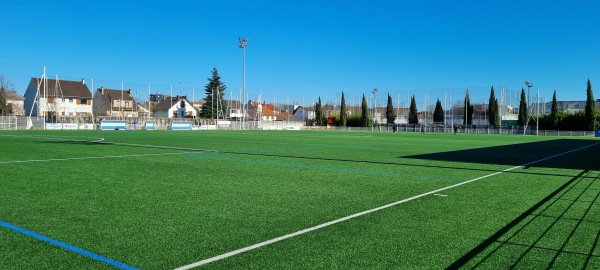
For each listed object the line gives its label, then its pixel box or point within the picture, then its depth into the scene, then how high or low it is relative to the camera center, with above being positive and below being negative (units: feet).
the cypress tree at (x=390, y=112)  292.06 +6.49
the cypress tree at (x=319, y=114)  318.65 +5.90
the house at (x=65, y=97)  236.49 +14.06
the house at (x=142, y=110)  310.12 +8.94
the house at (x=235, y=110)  348.40 +10.07
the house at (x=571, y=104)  367.25 +15.71
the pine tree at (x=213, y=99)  299.58 +16.43
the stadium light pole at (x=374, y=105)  277.74 +12.28
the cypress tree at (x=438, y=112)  286.21 +6.67
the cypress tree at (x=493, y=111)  248.73 +6.39
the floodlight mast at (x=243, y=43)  207.66 +38.49
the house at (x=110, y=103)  297.94 +13.49
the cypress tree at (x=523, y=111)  245.04 +6.31
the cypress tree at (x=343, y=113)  306.35 +6.42
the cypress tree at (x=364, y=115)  292.20 +4.75
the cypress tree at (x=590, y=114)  208.54 +3.69
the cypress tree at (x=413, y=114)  288.10 +5.40
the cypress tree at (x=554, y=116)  223.10 +3.16
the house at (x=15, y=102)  234.58 +11.28
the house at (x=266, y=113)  403.63 +8.43
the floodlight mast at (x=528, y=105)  224.66 +8.47
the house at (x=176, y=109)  333.83 +10.26
